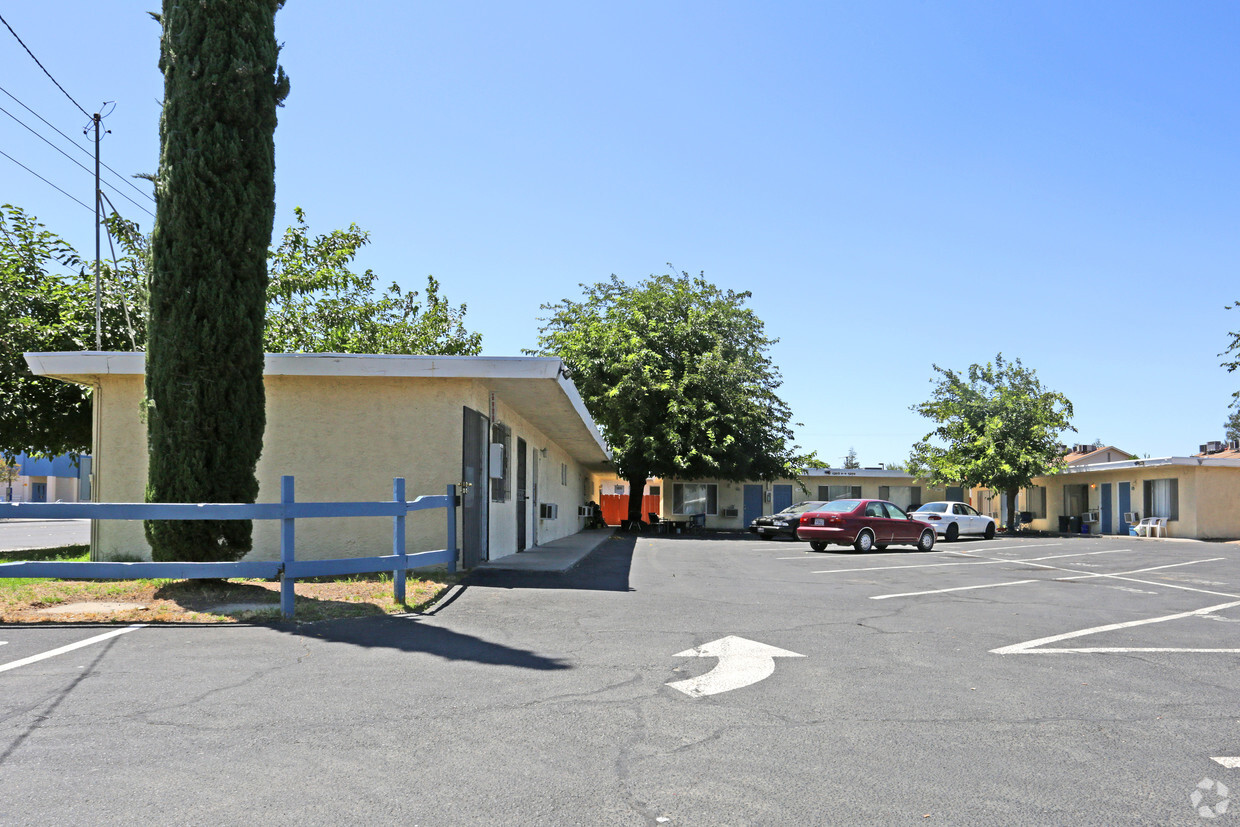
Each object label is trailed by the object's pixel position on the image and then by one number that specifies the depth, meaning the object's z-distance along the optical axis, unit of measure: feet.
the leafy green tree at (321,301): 83.15
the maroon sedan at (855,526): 73.51
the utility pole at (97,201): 54.83
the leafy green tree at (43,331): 58.85
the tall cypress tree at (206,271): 31.48
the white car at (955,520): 106.32
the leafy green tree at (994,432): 119.03
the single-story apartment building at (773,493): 137.08
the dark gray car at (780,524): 103.30
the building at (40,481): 208.54
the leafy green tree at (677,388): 117.29
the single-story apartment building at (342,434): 40.60
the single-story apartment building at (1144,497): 104.99
